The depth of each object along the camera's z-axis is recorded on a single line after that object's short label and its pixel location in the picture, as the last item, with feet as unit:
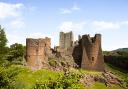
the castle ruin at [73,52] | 112.73
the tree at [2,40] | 56.23
